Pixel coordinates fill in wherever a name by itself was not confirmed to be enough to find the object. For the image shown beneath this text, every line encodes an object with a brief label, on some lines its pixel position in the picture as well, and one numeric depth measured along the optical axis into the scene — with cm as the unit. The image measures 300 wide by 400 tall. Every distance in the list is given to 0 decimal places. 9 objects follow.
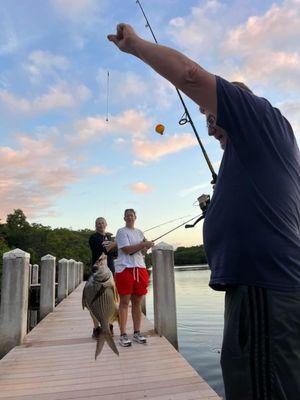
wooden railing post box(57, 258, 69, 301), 1605
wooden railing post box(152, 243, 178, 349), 717
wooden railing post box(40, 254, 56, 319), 1091
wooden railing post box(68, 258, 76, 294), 1866
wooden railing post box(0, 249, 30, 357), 686
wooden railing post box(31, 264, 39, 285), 1803
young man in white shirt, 646
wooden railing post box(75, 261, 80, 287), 2405
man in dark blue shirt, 164
